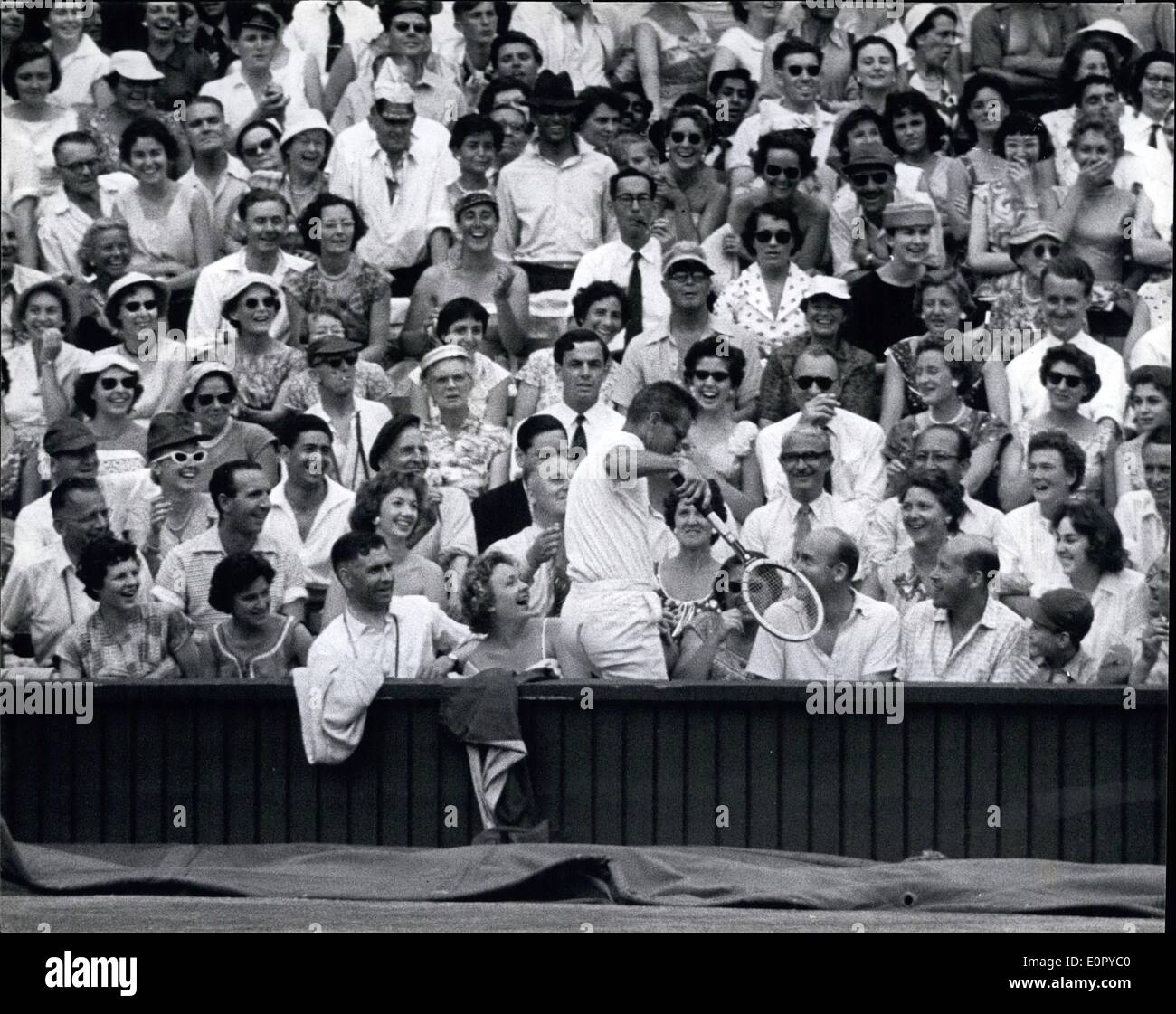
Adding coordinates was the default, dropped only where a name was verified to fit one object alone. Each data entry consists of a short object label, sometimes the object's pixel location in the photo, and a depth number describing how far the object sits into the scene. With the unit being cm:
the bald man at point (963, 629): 1684
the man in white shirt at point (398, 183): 1803
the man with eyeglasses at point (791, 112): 1800
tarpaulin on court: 1644
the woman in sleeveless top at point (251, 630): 1694
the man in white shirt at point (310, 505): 1720
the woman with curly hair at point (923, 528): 1709
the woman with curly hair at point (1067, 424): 1734
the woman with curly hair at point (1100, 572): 1698
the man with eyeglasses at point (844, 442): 1720
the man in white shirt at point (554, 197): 1781
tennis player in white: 1680
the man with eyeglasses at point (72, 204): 1762
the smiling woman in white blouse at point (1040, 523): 1712
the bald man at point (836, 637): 1681
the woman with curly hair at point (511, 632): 1683
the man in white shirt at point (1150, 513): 1708
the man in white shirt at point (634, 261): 1741
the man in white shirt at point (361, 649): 1666
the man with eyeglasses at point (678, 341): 1720
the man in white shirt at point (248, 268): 1744
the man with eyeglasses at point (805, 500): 1706
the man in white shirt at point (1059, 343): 1745
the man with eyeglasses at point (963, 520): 1712
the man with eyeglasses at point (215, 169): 1802
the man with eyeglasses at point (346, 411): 1730
